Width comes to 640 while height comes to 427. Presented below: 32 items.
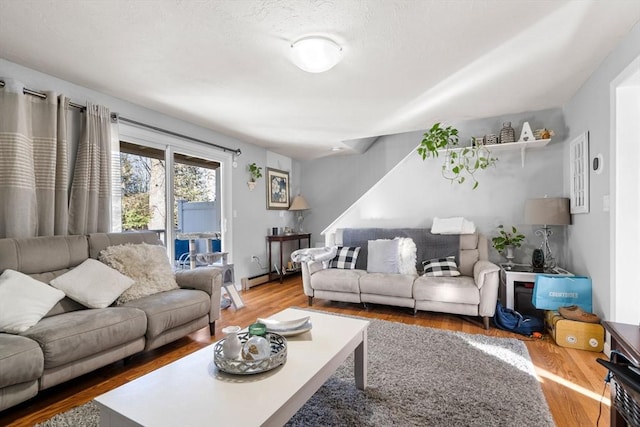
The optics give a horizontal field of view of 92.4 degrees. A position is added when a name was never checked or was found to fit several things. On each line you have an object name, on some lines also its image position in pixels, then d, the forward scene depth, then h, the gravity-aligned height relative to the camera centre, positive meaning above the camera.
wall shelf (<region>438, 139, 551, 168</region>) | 3.23 +0.70
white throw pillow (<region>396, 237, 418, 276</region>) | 3.47 -0.53
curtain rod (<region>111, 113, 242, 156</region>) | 2.92 +0.90
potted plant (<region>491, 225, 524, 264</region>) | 3.41 -0.36
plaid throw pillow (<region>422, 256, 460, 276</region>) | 3.26 -0.62
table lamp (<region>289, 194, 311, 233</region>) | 5.57 +0.13
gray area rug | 1.58 -1.08
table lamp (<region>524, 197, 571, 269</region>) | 2.96 -0.02
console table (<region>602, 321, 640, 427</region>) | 1.07 -0.49
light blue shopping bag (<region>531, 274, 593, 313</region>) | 2.60 -0.72
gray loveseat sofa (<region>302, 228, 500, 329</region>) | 2.91 -0.74
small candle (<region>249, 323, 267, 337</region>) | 1.50 -0.58
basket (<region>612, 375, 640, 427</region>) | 0.98 -0.68
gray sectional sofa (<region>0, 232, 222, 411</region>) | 1.60 -0.71
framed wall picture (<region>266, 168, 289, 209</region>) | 5.20 +0.39
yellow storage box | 2.35 -0.98
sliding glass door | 3.21 +0.27
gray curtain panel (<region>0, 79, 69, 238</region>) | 2.19 +0.38
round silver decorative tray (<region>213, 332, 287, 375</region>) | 1.27 -0.64
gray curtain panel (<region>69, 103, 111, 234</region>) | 2.59 +0.30
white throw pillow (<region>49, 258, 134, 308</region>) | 2.14 -0.51
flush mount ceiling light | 1.96 +1.05
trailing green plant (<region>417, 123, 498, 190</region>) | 3.54 +0.68
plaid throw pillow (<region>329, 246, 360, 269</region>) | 3.81 -0.59
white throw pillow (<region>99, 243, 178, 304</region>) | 2.43 -0.46
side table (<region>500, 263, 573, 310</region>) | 2.95 -0.66
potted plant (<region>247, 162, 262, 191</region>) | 4.71 +0.58
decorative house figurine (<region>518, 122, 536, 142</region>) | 3.25 +0.80
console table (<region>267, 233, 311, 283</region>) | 4.99 -0.49
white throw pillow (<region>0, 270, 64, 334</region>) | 1.74 -0.53
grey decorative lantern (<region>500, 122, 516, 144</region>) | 3.36 +0.82
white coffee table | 1.03 -0.69
